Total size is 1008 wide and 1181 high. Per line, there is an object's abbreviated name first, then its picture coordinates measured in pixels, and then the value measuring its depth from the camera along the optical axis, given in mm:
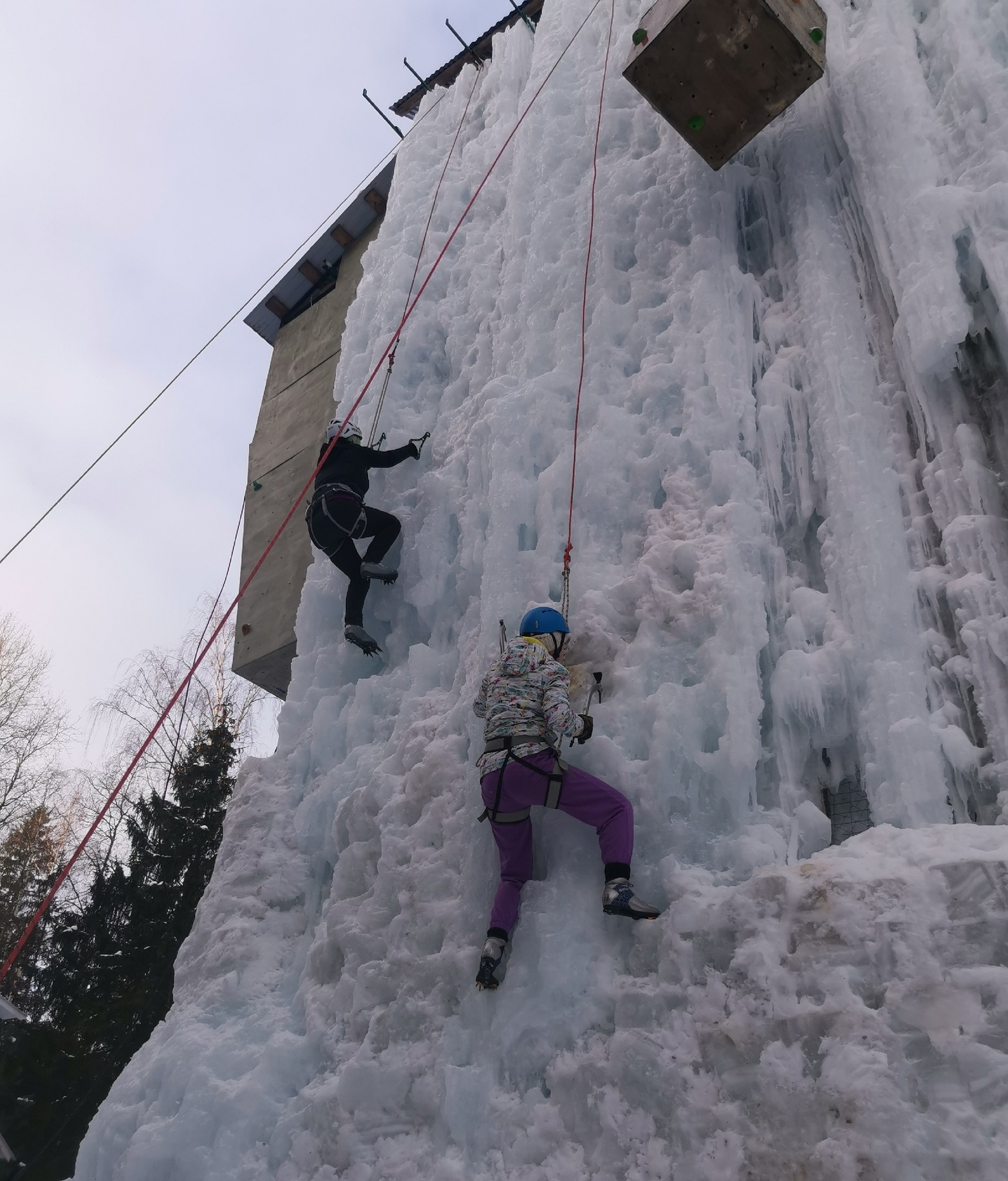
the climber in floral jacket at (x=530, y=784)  3004
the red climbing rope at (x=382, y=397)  5762
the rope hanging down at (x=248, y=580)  3607
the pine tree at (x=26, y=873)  11039
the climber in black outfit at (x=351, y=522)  4816
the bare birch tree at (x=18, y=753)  11961
